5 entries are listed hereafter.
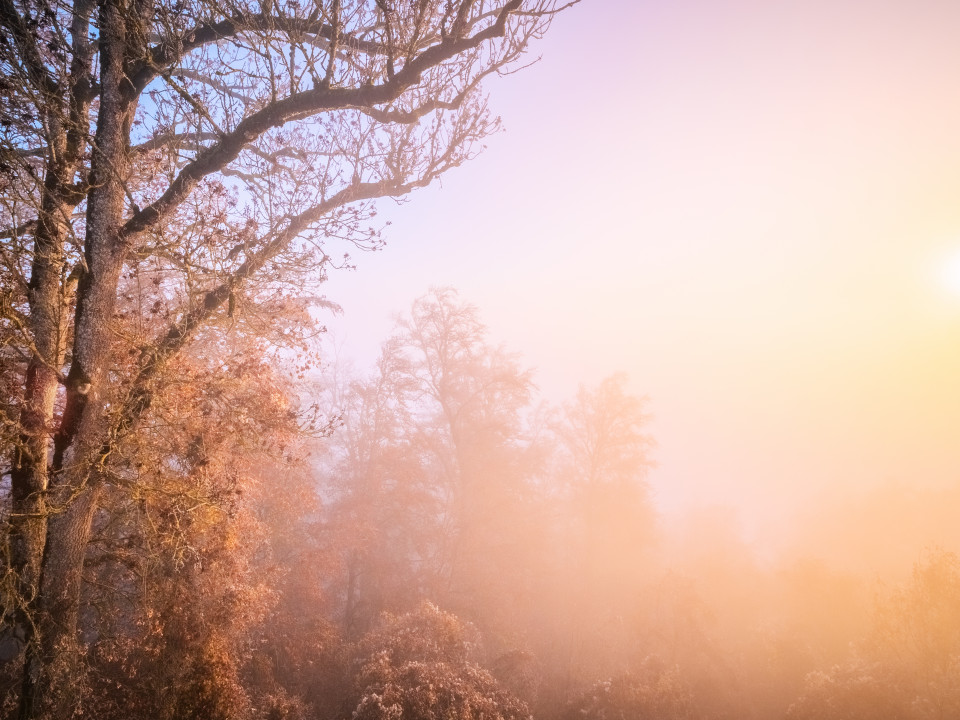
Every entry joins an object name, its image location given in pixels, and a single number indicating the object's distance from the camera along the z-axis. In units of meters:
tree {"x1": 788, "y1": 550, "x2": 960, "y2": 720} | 15.27
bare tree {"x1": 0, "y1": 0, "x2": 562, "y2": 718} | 5.00
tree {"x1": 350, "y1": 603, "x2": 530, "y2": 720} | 9.57
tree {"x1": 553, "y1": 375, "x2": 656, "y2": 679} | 25.52
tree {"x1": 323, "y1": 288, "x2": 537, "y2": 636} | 19.73
